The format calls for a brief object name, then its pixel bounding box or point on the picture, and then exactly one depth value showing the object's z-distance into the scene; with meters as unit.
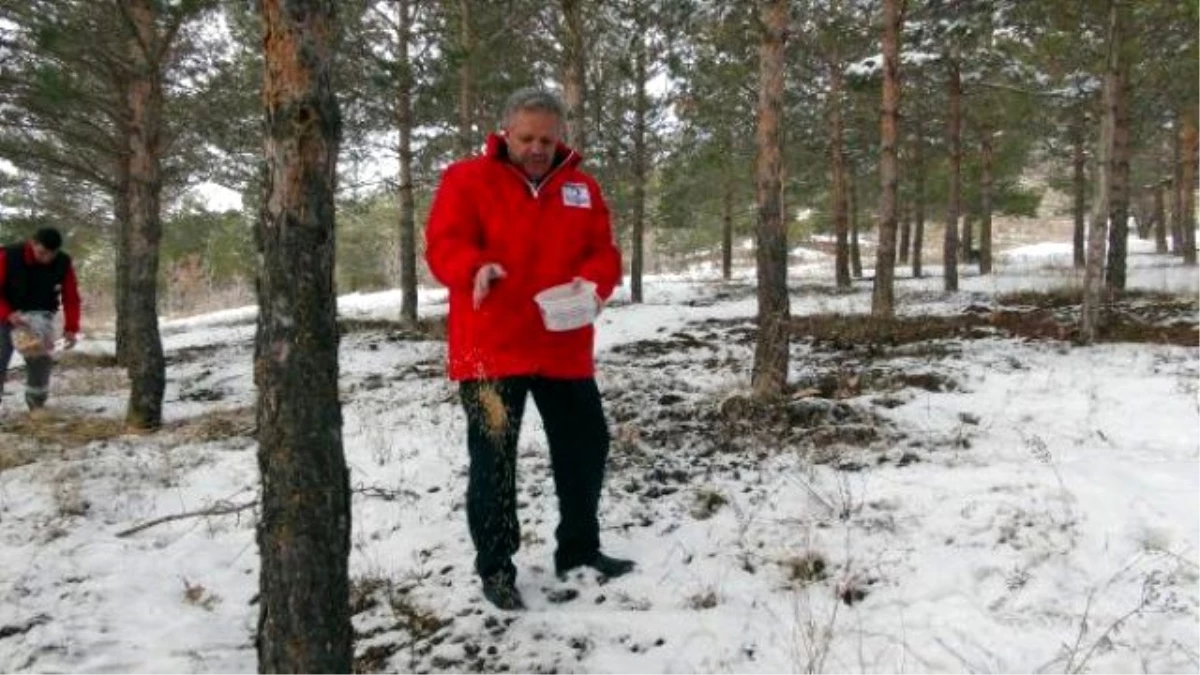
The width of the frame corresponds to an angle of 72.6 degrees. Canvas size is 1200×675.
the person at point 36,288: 7.45
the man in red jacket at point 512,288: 3.29
